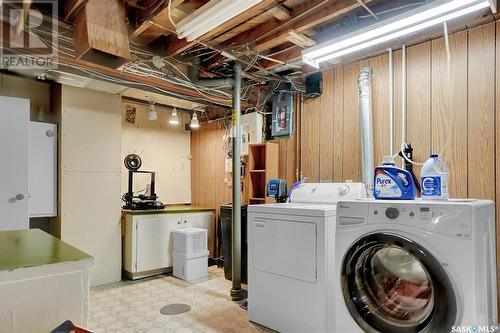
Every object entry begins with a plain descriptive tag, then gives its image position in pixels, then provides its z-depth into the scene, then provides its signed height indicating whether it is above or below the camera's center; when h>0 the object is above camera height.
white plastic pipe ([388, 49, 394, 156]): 2.82 +0.59
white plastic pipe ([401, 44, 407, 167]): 2.74 +0.65
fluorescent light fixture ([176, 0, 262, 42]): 1.94 +1.10
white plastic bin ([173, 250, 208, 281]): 3.77 -1.22
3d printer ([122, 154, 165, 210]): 3.95 -0.34
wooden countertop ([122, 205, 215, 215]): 3.78 -0.53
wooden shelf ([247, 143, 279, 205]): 3.71 +0.05
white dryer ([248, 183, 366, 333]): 2.12 -0.72
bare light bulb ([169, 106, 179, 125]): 4.21 +0.78
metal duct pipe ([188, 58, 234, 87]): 3.32 +1.03
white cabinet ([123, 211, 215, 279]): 3.73 -0.91
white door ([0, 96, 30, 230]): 2.84 +0.09
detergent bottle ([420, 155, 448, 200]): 1.77 -0.06
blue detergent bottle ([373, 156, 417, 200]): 1.87 -0.08
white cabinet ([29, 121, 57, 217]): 3.24 +0.04
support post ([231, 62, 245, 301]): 3.18 -0.23
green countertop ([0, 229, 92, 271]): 1.21 -0.37
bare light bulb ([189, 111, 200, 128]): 4.38 +0.74
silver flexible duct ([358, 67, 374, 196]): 2.82 +0.45
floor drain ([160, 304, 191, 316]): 2.84 -1.34
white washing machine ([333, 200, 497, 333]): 1.42 -0.53
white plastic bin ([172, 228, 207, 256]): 3.81 -0.90
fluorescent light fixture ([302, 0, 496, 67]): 1.87 +1.04
